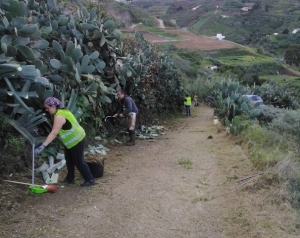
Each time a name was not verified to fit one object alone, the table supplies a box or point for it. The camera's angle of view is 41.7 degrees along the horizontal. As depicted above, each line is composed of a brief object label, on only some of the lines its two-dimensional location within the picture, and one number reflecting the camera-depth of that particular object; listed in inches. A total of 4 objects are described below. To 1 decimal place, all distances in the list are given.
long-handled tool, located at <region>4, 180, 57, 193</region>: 215.0
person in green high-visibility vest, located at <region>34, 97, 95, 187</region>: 217.3
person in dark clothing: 378.6
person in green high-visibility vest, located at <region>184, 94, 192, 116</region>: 714.9
